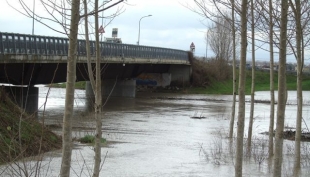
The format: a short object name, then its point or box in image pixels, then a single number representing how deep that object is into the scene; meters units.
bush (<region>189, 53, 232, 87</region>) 95.56
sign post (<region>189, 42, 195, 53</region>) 99.61
